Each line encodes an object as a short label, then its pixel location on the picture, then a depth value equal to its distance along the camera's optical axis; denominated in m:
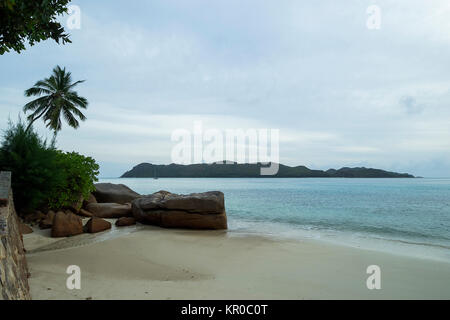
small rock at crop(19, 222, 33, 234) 9.40
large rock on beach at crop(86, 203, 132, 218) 14.02
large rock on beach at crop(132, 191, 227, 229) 11.56
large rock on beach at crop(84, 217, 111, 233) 10.35
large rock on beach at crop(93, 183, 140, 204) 17.31
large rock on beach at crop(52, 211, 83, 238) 9.51
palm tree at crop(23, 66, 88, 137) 30.05
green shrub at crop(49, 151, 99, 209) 11.83
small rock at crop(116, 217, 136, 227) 11.96
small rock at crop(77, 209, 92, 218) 13.21
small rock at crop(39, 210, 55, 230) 10.34
